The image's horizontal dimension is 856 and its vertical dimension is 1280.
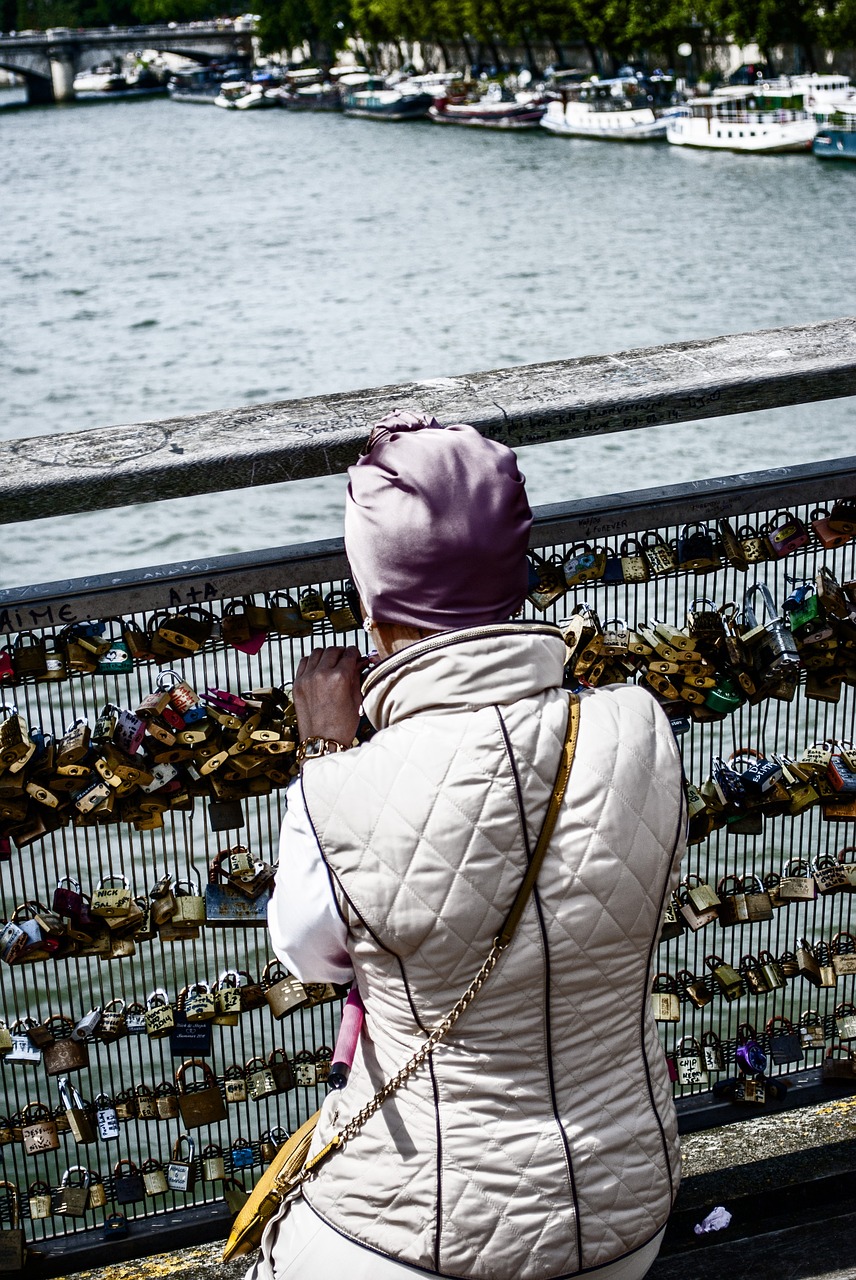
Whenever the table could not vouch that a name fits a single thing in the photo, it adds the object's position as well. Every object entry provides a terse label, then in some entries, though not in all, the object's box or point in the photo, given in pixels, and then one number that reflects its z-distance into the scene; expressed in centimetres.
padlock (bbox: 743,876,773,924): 244
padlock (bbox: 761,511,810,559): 217
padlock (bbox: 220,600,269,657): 199
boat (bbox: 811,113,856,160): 3638
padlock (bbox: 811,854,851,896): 248
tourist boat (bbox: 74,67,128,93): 7625
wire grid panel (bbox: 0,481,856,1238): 211
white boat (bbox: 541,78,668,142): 4328
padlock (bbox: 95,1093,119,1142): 227
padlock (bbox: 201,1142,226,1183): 237
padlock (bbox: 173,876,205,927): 214
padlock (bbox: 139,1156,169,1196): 234
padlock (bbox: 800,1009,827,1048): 256
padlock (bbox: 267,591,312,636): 200
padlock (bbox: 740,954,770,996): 248
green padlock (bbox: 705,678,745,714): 222
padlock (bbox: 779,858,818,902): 243
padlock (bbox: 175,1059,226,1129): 228
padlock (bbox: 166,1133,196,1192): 235
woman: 124
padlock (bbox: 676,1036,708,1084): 249
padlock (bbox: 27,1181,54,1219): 230
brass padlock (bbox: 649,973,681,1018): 248
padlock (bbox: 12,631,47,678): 193
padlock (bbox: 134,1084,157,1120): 227
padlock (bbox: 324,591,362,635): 202
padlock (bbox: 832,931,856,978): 254
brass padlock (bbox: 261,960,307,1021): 228
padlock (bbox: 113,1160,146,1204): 233
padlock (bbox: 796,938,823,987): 252
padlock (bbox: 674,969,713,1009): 248
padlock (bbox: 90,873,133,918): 212
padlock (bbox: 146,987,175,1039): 224
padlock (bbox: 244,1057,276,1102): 232
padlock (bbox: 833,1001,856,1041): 262
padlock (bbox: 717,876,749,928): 244
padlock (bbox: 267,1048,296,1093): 234
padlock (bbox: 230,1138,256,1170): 238
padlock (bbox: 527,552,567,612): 208
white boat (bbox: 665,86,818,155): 3809
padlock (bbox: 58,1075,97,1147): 226
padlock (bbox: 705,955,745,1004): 247
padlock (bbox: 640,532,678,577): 213
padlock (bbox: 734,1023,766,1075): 251
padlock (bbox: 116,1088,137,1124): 227
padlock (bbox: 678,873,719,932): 241
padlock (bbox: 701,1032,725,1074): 250
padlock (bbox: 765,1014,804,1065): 253
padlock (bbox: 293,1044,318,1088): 234
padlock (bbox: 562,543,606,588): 210
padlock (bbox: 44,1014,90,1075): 223
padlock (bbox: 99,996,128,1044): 226
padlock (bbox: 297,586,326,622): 201
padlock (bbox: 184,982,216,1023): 225
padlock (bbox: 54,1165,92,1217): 230
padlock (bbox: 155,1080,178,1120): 228
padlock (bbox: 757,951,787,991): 248
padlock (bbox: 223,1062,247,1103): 233
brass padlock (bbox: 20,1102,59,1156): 225
